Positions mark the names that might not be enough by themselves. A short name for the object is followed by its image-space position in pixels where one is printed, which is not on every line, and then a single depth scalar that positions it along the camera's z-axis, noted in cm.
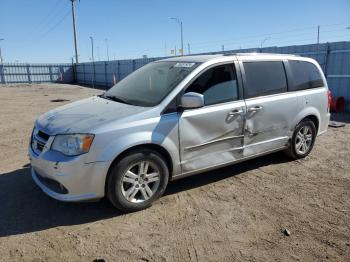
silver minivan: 351
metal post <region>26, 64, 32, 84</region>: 3516
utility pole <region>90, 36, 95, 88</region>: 3183
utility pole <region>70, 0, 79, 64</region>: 3819
